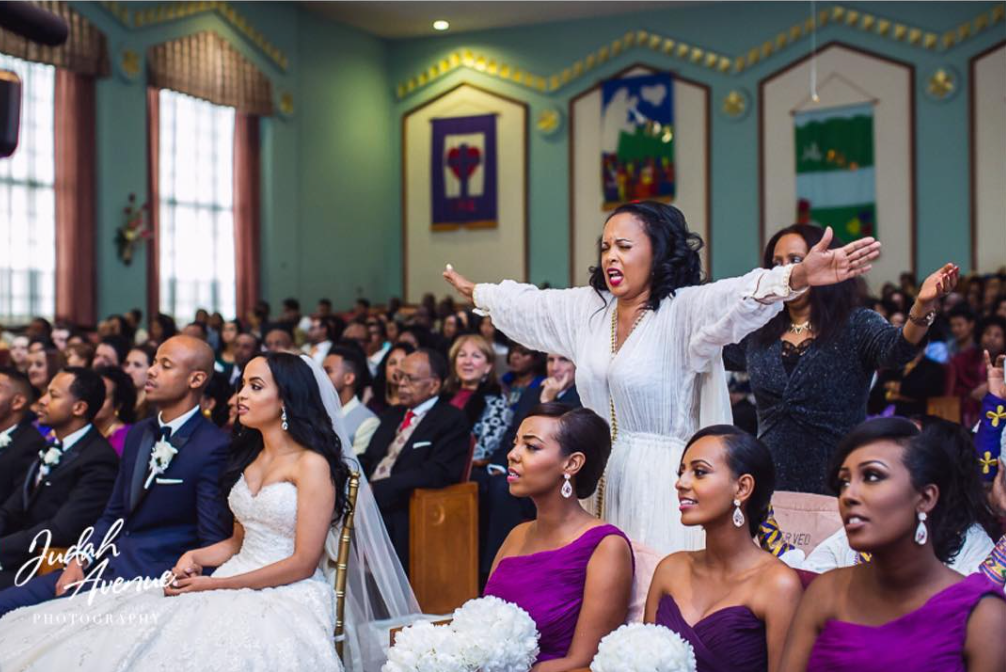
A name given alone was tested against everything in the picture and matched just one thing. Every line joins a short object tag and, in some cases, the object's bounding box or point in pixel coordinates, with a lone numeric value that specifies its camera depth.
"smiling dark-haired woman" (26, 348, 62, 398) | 6.65
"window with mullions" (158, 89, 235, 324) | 14.27
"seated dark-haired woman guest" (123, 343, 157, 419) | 6.27
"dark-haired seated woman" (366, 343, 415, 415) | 6.36
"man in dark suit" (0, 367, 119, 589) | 4.22
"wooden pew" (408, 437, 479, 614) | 4.69
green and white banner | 14.91
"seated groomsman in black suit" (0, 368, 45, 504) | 4.67
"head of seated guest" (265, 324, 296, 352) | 8.23
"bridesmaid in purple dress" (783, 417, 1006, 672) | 1.99
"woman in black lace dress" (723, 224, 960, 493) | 3.29
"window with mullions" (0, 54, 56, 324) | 12.31
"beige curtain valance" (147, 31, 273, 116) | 13.71
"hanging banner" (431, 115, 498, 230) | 17.12
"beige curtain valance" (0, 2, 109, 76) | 11.84
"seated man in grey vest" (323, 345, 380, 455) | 6.07
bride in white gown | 3.20
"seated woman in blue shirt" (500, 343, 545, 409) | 6.77
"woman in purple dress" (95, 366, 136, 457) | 5.27
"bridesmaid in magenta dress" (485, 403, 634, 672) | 2.73
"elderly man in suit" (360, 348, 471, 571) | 4.81
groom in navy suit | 3.83
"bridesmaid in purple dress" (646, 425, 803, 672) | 2.39
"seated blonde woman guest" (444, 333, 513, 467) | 5.98
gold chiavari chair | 3.53
